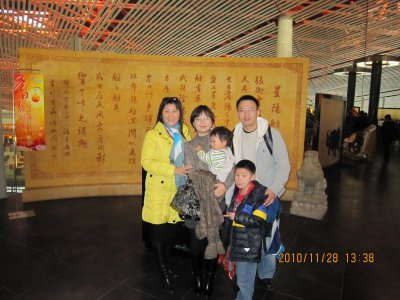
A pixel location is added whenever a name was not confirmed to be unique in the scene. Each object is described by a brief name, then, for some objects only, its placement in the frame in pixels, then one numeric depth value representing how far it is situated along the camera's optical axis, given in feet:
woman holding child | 7.12
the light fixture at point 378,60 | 37.32
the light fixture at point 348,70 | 45.67
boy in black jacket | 6.48
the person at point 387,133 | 32.76
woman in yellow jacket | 7.54
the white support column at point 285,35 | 26.11
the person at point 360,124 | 35.55
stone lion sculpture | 13.67
